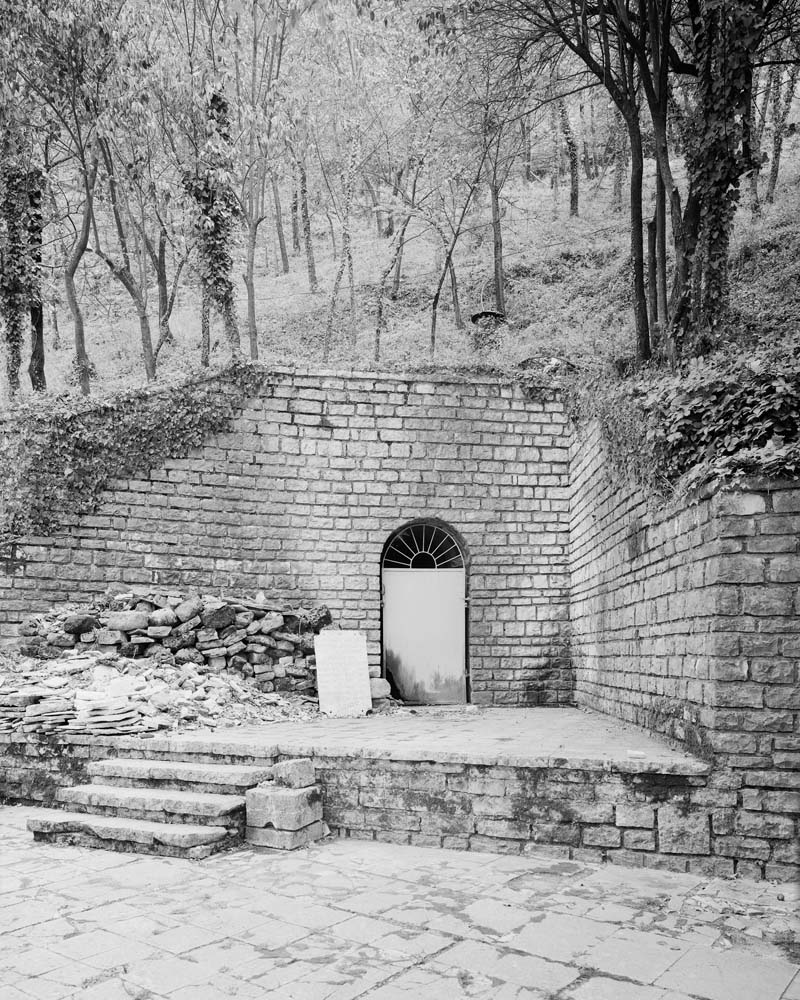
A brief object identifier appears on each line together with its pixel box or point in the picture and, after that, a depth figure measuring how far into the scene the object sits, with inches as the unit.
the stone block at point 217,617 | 384.8
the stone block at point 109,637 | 369.7
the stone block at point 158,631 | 373.1
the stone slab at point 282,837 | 208.8
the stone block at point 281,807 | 209.9
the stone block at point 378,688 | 412.5
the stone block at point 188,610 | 379.6
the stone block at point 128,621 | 372.2
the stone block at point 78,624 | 369.7
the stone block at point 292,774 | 221.1
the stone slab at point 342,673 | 392.5
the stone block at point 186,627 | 378.9
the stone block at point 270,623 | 397.1
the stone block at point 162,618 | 374.6
